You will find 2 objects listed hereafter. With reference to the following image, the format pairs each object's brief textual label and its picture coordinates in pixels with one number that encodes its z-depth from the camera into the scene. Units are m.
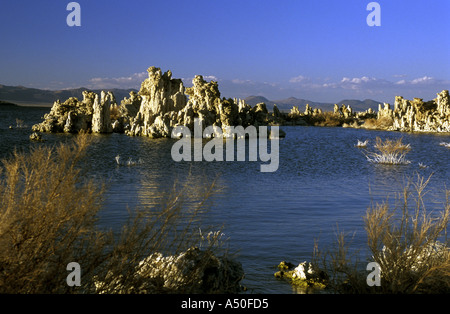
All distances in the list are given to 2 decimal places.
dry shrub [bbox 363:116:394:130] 105.88
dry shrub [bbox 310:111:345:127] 123.12
